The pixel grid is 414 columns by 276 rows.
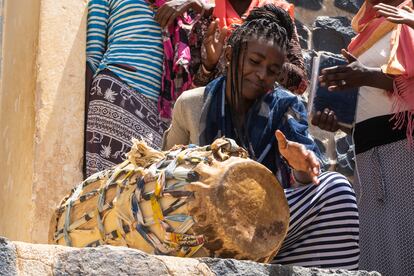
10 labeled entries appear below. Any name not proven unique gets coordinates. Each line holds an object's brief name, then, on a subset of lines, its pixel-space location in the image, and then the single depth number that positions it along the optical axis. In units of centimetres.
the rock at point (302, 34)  595
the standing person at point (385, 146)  408
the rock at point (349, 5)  612
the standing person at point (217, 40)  455
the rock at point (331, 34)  600
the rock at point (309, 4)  602
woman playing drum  339
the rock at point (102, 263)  245
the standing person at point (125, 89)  458
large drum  290
